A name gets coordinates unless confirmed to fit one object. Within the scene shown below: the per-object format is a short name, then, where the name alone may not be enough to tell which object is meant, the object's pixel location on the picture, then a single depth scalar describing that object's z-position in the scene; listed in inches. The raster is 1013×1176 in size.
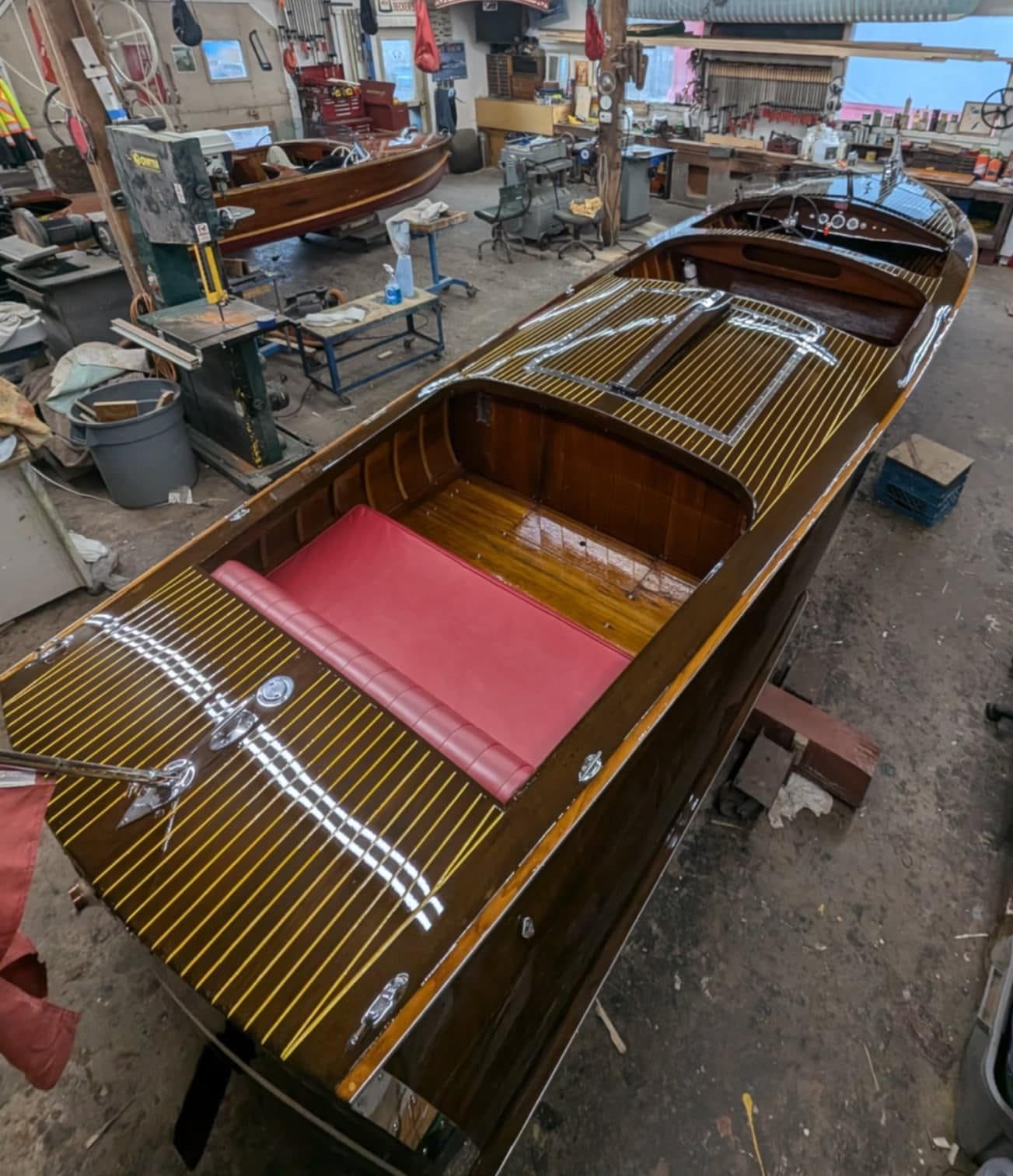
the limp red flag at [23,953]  36.0
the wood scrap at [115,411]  128.3
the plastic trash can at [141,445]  128.0
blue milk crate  126.3
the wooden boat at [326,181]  211.9
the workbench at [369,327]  160.6
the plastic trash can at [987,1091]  55.9
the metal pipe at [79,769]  40.7
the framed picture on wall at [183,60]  304.0
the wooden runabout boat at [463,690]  45.8
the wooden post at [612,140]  225.1
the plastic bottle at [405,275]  174.4
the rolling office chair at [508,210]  249.4
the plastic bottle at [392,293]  173.9
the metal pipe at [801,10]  228.4
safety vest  251.6
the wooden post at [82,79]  124.1
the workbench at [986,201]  231.1
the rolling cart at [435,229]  199.6
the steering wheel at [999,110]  234.1
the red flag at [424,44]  306.0
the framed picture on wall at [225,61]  312.7
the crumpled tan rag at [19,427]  101.4
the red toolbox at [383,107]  303.4
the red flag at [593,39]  262.5
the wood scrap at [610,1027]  69.6
